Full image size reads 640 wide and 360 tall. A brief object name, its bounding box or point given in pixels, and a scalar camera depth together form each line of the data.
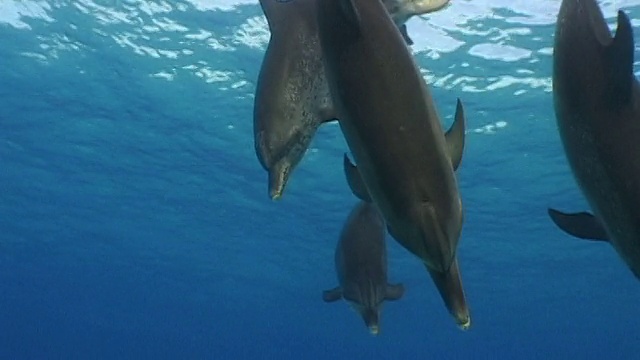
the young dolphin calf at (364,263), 4.21
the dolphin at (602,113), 1.83
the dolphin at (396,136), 1.74
